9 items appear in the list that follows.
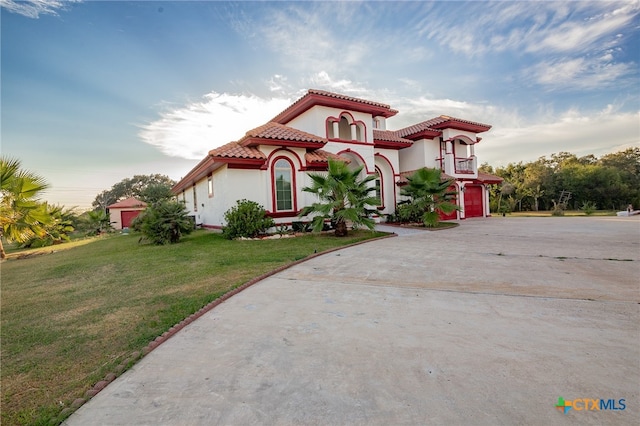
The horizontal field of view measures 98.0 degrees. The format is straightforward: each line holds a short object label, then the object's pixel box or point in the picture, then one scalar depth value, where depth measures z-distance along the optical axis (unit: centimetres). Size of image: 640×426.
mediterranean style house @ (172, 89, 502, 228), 1242
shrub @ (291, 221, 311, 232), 1282
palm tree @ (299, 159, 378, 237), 1070
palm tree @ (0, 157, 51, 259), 1105
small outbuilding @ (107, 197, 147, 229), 3347
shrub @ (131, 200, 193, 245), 1171
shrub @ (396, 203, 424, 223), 1504
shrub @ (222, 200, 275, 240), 1148
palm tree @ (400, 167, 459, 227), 1434
